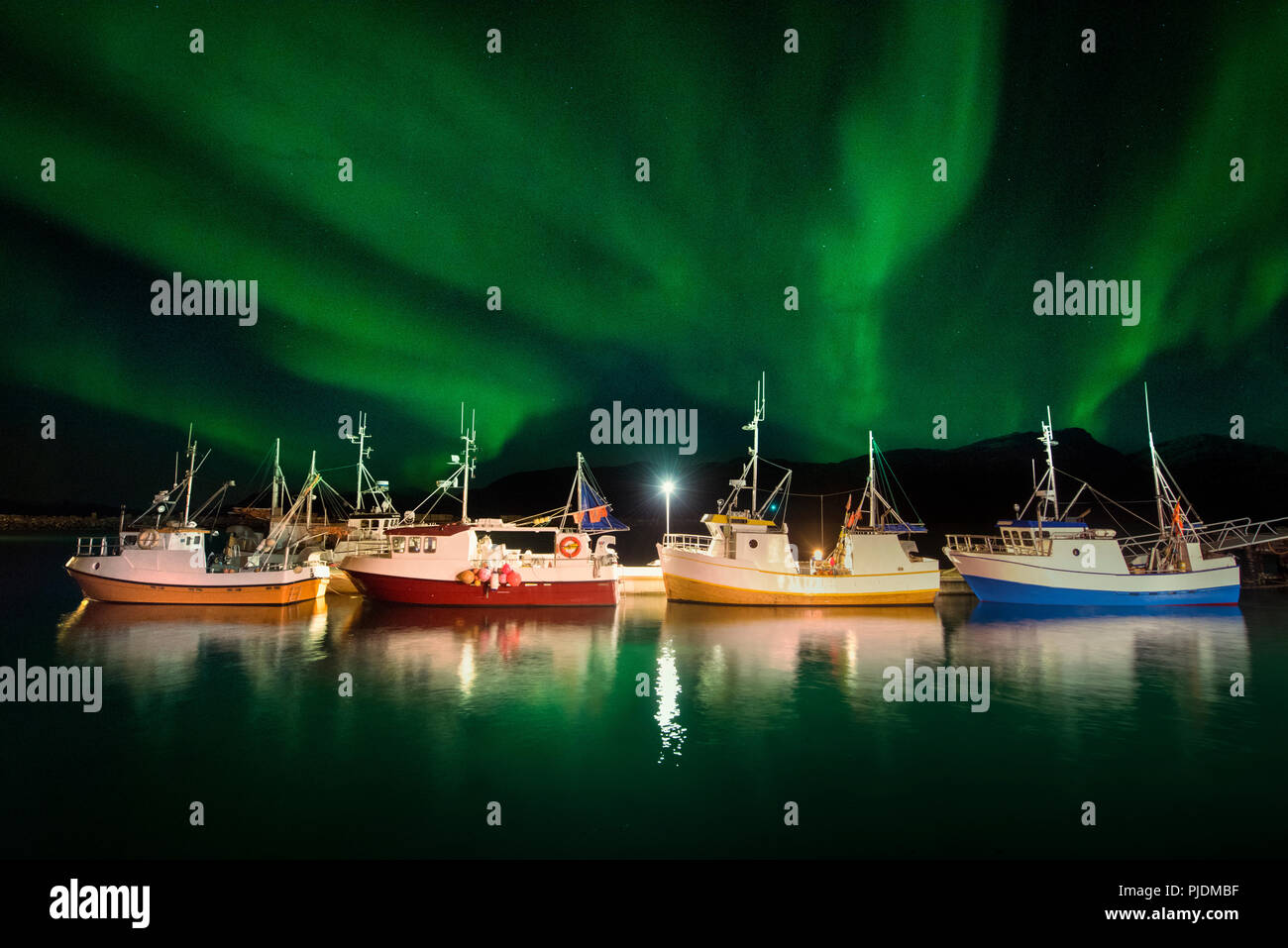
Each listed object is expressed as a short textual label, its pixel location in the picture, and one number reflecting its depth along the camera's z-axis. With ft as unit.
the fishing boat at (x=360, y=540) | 109.50
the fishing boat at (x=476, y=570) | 100.32
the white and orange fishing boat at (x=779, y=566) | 105.19
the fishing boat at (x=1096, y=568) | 114.83
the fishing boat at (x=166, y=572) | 96.43
